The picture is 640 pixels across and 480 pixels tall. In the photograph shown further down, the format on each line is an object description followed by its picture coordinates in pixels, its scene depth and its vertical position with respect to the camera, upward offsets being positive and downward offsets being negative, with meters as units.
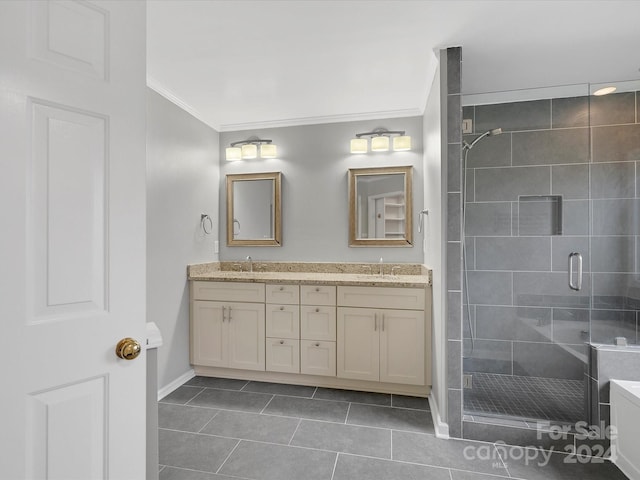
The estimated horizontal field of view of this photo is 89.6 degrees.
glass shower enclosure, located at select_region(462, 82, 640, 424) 2.21 +0.01
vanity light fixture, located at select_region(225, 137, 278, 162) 3.34 +0.95
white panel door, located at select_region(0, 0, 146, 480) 0.84 +0.01
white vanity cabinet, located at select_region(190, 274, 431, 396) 2.58 -0.79
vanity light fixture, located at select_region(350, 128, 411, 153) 3.04 +0.95
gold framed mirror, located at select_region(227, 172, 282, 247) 3.37 +0.34
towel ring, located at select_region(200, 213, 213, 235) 3.19 +0.19
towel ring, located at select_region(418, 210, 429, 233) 3.01 +0.18
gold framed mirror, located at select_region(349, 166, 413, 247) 3.10 +0.33
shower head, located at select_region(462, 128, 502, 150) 2.54 +0.84
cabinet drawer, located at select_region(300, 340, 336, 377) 2.72 -1.00
